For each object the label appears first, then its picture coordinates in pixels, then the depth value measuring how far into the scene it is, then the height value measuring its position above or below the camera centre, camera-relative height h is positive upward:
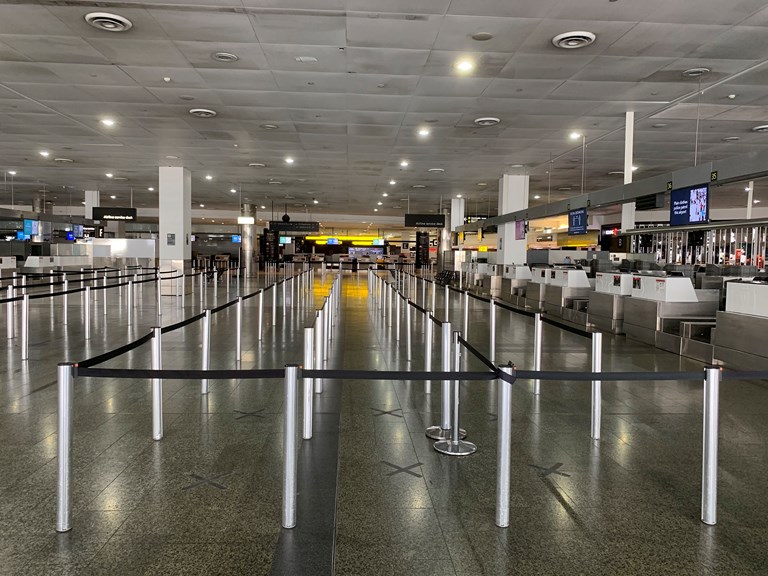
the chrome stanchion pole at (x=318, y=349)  6.71 -1.17
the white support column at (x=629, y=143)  12.60 +2.72
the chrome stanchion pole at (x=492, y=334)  8.77 -1.22
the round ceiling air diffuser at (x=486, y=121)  13.16 +3.35
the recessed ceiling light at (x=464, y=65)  9.34 +3.34
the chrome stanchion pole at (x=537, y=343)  7.20 -1.12
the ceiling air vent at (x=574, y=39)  8.09 +3.30
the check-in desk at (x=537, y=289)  18.03 -1.01
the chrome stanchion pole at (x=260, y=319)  10.97 -1.31
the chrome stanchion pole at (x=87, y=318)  10.59 -1.37
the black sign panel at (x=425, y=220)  31.28 +2.12
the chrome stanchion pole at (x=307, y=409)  5.04 -1.41
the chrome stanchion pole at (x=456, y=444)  4.66 -1.64
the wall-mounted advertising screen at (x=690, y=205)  11.61 +1.20
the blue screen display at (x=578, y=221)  17.52 +1.25
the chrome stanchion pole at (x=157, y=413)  4.91 -1.42
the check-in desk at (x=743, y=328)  8.23 -1.04
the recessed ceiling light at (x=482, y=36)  8.20 +3.34
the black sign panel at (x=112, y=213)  26.84 +1.99
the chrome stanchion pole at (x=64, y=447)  3.26 -1.16
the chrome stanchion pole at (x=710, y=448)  3.46 -1.20
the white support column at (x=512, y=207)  22.23 +2.09
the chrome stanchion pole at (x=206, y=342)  6.73 -1.07
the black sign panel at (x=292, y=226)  40.52 +2.20
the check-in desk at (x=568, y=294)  15.77 -1.05
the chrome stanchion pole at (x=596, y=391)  5.05 -1.22
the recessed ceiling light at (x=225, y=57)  9.09 +3.33
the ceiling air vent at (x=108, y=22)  7.63 +3.31
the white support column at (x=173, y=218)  20.80 +1.38
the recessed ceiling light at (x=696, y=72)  9.52 +3.31
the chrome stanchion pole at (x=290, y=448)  3.36 -1.19
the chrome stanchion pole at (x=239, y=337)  8.59 -1.29
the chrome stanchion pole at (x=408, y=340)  9.09 -1.53
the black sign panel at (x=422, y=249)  47.19 +0.74
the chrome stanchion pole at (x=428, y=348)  6.89 -1.15
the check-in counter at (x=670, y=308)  11.03 -0.98
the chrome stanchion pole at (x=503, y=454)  3.43 -1.24
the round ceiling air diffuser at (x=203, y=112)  12.60 +3.34
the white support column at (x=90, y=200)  30.01 +2.99
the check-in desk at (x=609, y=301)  12.91 -1.01
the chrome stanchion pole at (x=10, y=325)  10.34 -1.41
